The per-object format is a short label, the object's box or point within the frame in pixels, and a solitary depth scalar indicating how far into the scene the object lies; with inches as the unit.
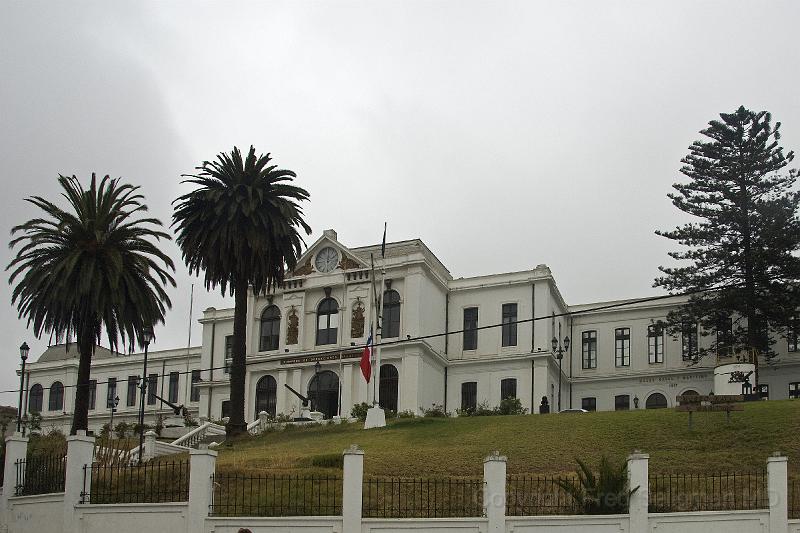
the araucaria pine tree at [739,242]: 2101.4
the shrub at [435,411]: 2106.3
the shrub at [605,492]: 965.8
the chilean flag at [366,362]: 1898.4
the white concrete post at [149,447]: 1533.0
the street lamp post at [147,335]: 1689.2
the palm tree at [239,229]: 1914.4
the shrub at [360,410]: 2039.9
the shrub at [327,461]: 1312.7
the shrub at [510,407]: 2078.0
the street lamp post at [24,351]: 1696.6
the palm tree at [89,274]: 1619.1
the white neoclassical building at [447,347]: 2271.2
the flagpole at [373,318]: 2218.4
